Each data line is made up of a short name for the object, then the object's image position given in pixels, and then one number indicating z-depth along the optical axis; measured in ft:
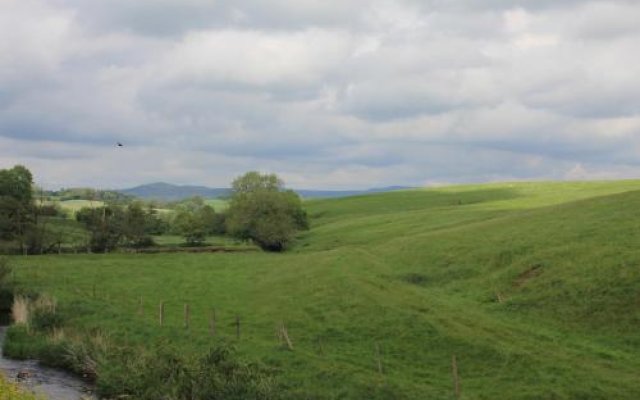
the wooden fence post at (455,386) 101.32
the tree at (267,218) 398.21
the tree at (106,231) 398.83
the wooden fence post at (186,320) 151.24
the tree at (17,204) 361.51
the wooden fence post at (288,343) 126.00
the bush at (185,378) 102.12
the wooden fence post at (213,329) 141.53
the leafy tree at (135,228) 405.39
